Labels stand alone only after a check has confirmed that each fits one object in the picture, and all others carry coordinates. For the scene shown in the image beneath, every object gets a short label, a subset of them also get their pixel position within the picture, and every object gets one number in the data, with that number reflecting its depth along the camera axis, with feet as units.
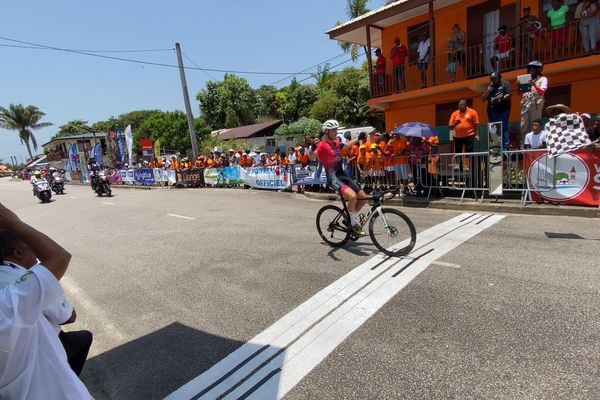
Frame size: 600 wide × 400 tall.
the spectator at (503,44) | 42.37
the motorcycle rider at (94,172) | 64.59
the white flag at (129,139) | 91.61
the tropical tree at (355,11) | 95.50
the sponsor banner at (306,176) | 45.47
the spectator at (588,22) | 36.91
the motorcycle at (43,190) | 63.05
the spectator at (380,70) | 55.01
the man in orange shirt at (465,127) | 33.14
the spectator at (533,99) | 30.30
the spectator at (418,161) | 34.88
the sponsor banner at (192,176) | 69.77
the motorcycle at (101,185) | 64.42
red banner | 25.73
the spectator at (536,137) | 30.78
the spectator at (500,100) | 32.22
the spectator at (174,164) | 75.72
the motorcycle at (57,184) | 78.18
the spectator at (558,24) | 39.32
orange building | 41.75
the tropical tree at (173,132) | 169.48
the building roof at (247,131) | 142.72
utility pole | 75.92
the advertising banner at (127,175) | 90.07
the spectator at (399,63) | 52.85
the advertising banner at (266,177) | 52.03
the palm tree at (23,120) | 209.67
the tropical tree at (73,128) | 260.03
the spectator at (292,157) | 51.02
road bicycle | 19.47
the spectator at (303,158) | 47.01
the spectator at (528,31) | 41.22
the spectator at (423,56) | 51.11
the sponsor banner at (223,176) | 61.11
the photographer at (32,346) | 5.28
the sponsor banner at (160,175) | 78.32
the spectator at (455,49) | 47.88
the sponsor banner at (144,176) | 83.05
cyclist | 21.13
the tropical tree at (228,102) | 160.45
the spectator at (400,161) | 36.09
